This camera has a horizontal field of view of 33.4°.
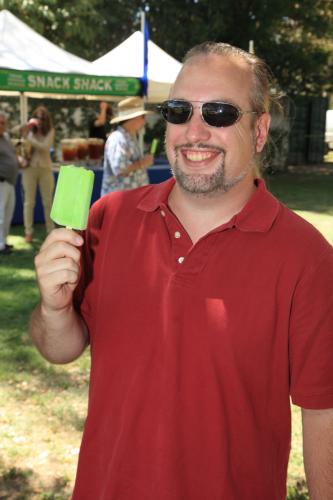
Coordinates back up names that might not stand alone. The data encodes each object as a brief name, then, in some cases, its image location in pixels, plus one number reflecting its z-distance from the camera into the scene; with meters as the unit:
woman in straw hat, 6.84
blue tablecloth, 9.95
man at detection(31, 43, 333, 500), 1.58
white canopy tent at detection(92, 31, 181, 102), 9.93
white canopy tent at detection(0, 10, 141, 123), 8.23
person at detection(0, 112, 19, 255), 7.57
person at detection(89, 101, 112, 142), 11.59
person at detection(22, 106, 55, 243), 8.24
